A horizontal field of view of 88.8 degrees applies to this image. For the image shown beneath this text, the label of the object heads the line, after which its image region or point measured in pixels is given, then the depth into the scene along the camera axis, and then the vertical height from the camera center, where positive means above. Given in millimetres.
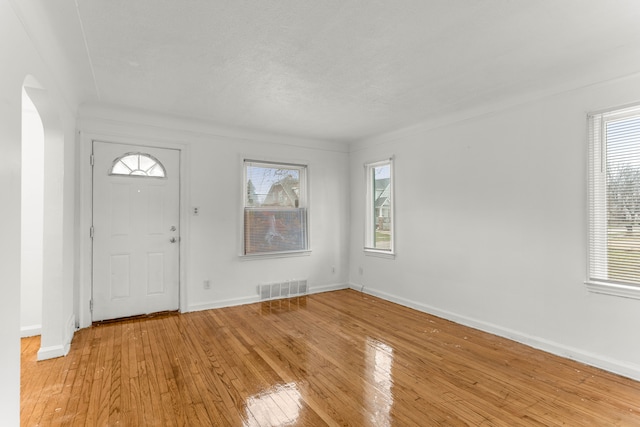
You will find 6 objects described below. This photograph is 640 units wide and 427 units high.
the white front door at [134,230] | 3846 -207
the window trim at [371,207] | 4832 +73
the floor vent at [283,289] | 4836 -1162
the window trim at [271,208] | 4707 +151
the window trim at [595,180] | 2772 +298
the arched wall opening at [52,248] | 2857 -315
